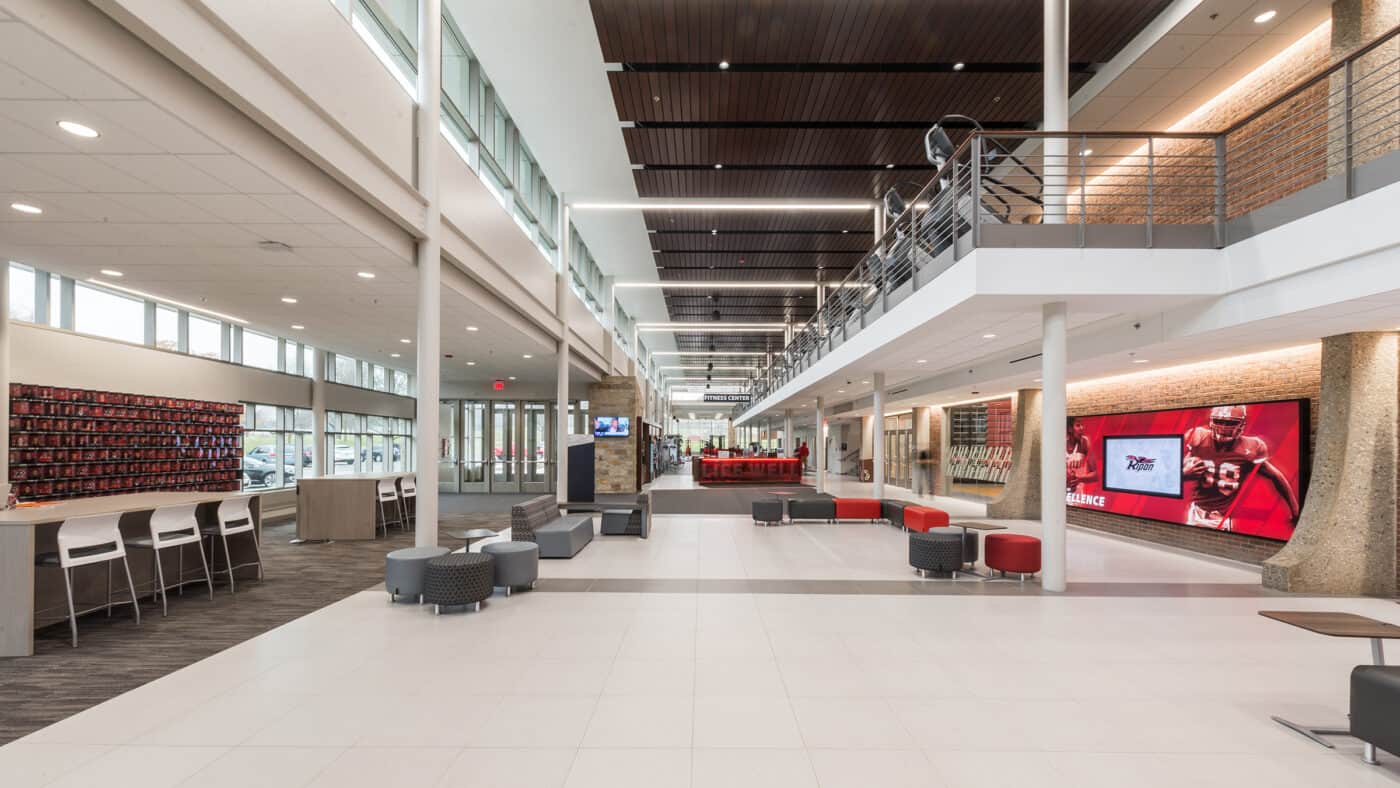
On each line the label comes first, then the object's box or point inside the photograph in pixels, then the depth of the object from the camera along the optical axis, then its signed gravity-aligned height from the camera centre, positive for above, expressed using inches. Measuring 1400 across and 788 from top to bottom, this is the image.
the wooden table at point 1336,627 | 136.4 -45.4
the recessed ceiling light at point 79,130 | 172.3 +75.4
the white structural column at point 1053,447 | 290.2 -14.7
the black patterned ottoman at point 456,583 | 244.8 -62.8
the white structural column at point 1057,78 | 301.1 +154.5
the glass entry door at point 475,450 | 840.3 -46.2
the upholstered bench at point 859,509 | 520.1 -75.0
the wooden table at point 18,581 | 197.0 -49.8
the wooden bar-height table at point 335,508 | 422.9 -60.3
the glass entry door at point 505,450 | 846.5 -46.2
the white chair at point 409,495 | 507.2 -63.5
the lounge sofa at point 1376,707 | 127.3 -58.1
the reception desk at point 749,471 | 983.6 -85.2
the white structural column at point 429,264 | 290.4 +68.2
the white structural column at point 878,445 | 580.4 -27.6
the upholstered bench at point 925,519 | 413.1 -66.3
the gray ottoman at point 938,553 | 310.2 -65.6
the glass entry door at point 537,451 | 847.7 -48.0
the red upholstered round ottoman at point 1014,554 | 304.0 -65.0
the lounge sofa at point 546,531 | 361.7 -65.5
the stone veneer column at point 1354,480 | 278.8 -28.5
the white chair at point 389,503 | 463.8 -67.8
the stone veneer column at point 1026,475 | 557.9 -52.6
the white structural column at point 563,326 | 572.1 +76.6
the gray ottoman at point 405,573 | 260.8 -62.9
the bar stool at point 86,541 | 209.5 -42.1
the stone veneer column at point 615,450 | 821.2 -44.7
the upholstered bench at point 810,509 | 518.9 -74.7
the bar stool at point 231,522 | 287.0 -49.2
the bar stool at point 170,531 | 247.8 -46.7
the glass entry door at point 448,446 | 837.8 -40.6
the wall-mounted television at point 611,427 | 815.7 -15.9
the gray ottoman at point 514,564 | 273.1 -62.2
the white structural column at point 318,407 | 637.9 +7.1
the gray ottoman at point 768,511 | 501.4 -73.7
